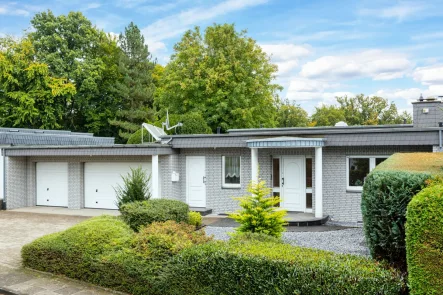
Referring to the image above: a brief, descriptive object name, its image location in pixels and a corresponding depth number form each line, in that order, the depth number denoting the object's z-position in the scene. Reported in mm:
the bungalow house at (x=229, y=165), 13797
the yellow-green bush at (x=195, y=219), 12425
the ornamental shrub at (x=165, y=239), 6893
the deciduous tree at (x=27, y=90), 33375
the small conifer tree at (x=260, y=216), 8883
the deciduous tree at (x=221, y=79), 32625
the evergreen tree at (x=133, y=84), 38219
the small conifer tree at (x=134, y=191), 11609
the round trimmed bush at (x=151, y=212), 9164
